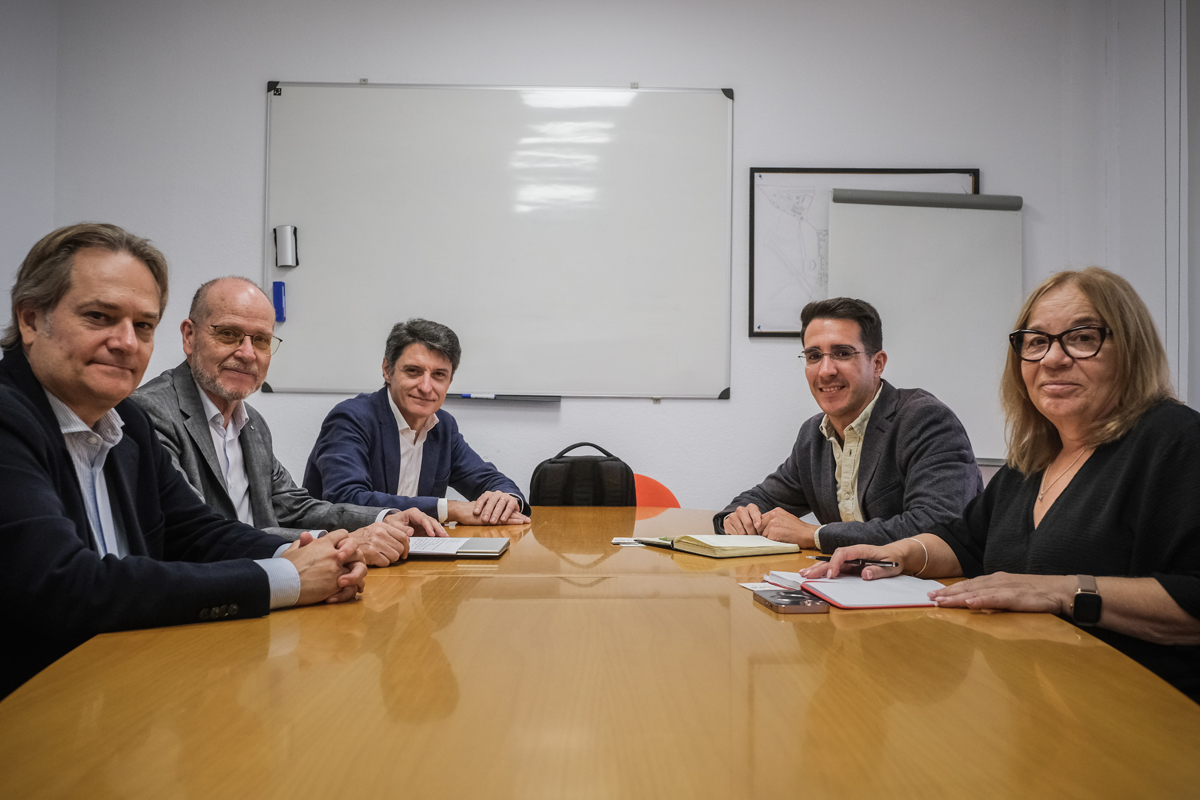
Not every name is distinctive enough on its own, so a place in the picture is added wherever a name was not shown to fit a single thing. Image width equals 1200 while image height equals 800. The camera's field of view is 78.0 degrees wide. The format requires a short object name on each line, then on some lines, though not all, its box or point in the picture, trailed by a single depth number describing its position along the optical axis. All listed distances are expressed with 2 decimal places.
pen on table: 1.46
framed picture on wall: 3.59
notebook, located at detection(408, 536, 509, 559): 1.67
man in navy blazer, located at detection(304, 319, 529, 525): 2.38
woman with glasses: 1.17
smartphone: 1.19
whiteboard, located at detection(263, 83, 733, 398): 3.59
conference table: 0.61
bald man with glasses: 1.95
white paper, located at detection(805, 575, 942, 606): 1.25
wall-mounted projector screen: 3.57
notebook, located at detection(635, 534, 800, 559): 1.74
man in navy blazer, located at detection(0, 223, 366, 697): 0.99
